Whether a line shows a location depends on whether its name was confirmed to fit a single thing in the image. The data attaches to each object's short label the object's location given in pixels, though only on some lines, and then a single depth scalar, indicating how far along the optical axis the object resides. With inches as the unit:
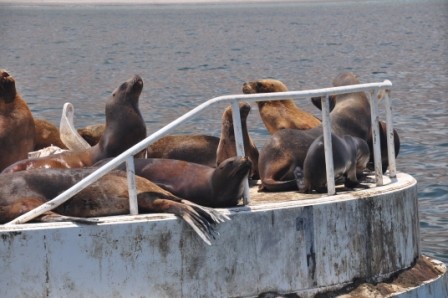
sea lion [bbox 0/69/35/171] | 807.7
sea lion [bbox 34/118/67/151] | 893.8
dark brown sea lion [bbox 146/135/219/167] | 823.7
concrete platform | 628.7
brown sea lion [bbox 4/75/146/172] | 769.6
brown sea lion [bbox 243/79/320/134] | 905.5
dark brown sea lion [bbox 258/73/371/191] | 776.9
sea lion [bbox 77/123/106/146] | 909.2
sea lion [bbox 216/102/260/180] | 775.7
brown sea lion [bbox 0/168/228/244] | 656.4
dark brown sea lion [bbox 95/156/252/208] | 677.9
